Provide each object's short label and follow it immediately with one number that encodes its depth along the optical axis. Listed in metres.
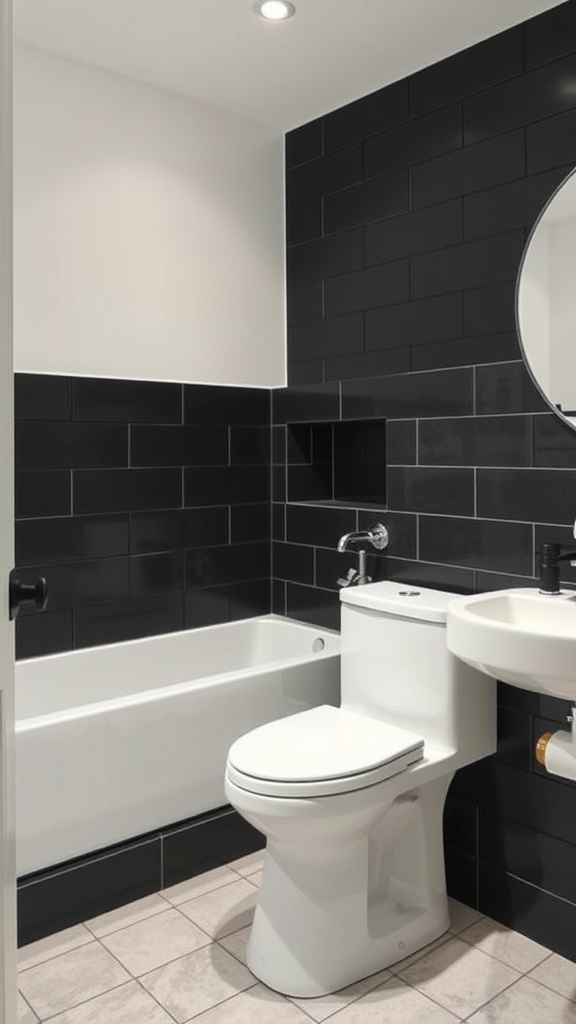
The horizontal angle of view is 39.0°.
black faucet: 2.10
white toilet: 1.96
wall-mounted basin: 1.64
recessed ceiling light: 2.36
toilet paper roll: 1.90
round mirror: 2.25
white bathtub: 2.21
